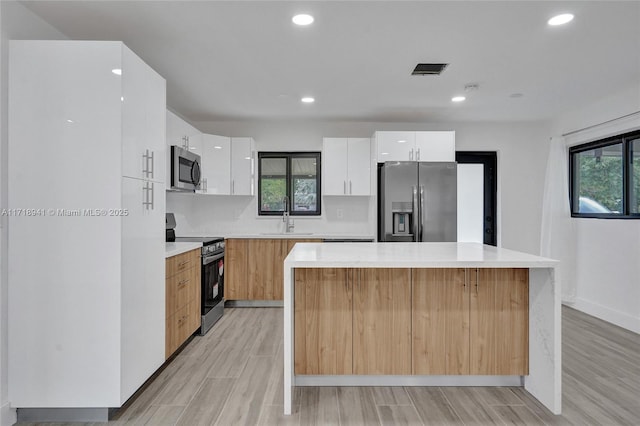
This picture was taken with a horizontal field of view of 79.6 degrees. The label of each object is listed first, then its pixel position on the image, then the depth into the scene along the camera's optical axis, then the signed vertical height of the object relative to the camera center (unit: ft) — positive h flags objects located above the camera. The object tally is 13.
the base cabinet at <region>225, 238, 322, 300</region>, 15.52 -2.03
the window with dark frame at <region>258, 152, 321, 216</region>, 17.57 +1.55
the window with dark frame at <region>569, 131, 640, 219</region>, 13.08 +1.47
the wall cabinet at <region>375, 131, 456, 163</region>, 15.72 +2.88
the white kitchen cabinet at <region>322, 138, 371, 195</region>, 16.39 +2.18
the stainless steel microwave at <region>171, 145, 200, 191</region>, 11.55 +1.50
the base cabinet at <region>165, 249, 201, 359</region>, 9.73 -2.30
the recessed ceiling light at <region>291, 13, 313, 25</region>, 7.99 +4.16
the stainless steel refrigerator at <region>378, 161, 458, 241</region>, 15.10 +0.65
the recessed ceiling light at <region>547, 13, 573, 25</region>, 7.94 +4.17
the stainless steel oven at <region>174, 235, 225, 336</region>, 12.38 -2.22
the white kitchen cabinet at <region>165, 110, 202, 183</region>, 11.48 +2.69
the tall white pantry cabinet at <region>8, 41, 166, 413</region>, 7.00 -0.15
